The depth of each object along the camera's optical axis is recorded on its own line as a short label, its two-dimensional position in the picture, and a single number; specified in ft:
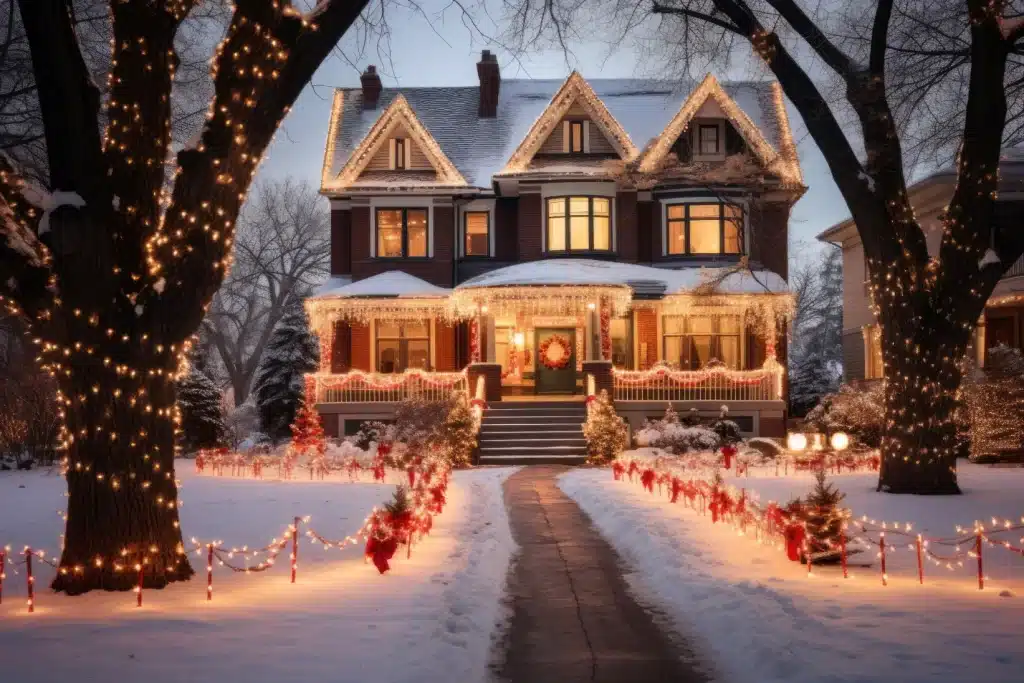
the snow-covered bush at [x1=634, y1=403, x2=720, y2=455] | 83.66
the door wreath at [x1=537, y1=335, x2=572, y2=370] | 106.52
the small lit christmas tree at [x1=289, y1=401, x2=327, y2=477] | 83.41
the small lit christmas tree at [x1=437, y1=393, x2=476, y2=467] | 81.49
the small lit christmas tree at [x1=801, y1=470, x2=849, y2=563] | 34.71
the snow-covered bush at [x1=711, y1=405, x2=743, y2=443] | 88.72
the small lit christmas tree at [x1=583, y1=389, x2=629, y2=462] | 83.87
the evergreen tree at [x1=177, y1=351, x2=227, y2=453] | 100.17
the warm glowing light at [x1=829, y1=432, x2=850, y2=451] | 72.74
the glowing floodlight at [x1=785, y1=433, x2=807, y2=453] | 74.63
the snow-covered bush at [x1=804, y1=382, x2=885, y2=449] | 86.63
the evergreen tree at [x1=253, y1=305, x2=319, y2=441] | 123.13
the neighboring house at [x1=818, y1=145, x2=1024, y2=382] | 99.66
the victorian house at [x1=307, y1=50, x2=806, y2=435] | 97.60
